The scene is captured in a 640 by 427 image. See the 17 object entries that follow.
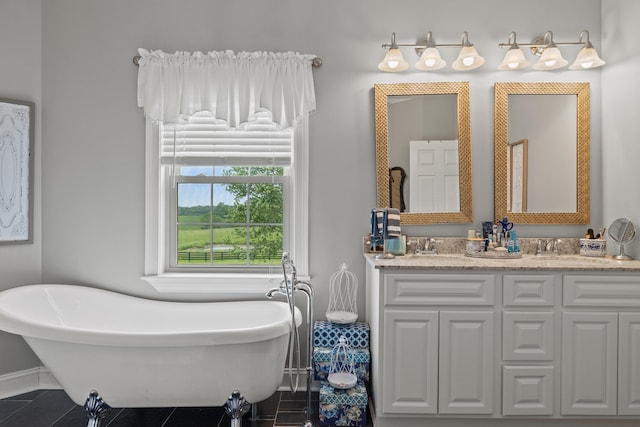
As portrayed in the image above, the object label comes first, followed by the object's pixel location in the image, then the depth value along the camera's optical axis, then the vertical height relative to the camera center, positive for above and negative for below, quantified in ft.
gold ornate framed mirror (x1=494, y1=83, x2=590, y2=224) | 8.41 +1.29
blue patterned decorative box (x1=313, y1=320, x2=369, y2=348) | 7.73 -2.39
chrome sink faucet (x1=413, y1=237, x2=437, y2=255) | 8.39 -0.68
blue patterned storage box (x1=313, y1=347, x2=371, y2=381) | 7.50 -2.85
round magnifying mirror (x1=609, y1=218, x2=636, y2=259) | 7.50 -0.33
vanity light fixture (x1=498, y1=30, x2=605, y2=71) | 7.91 +3.16
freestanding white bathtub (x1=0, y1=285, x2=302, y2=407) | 6.10 -2.38
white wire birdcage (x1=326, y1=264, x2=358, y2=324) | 8.55 -1.68
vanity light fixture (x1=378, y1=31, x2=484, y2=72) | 7.98 +3.15
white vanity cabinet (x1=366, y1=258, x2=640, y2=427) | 6.66 -2.16
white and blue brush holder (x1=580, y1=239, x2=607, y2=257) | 7.95 -0.64
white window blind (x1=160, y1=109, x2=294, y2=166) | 8.80 +1.55
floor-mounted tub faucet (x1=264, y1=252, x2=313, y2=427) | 6.99 -1.71
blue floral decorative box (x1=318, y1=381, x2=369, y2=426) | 7.04 -3.47
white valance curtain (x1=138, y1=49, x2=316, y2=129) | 8.39 +2.68
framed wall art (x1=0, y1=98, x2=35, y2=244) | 8.20 +0.89
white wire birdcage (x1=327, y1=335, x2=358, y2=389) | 7.34 -2.78
